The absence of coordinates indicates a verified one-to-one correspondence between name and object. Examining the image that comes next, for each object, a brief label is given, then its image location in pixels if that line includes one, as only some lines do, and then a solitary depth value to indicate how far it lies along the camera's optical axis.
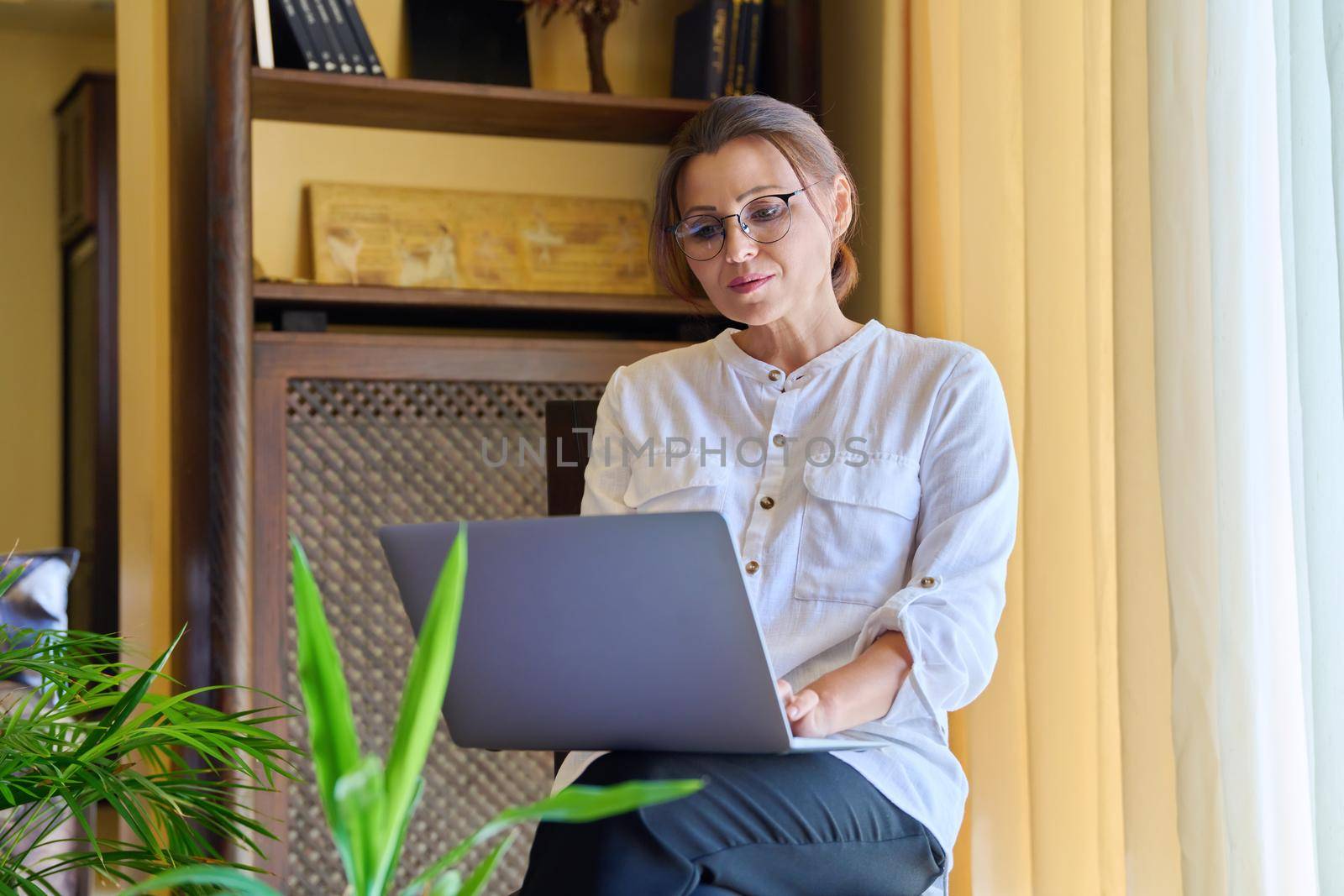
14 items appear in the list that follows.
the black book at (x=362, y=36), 2.67
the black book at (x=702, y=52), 2.84
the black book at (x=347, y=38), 2.66
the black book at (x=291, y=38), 2.62
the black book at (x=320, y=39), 2.64
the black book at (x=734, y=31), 2.85
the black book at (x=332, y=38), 2.65
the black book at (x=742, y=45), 2.86
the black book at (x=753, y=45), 2.86
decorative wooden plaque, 2.81
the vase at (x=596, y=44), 2.90
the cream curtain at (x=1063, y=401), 1.65
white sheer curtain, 1.41
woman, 1.25
